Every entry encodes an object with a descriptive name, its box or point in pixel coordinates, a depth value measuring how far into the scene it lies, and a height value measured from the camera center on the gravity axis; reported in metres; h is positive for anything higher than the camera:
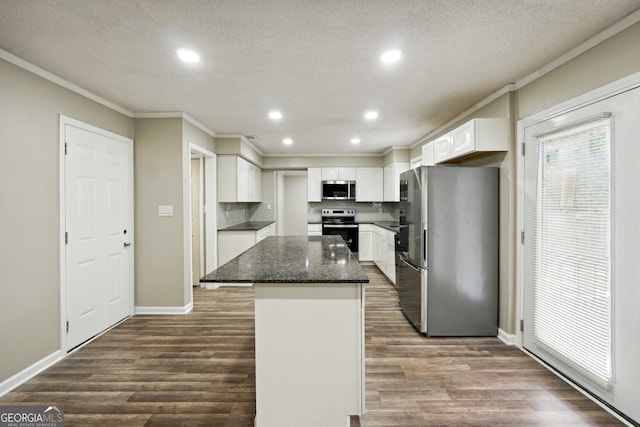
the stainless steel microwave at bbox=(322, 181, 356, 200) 6.30 +0.48
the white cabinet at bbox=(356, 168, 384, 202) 6.35 +0.57
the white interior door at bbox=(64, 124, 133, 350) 2.66 -0.21
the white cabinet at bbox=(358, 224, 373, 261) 6.18 -0.64
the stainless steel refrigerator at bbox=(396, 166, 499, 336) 2.89 -0.38
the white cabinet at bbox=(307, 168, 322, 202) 6.38 +0.59
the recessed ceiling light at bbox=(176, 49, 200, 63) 2.08 +1.15
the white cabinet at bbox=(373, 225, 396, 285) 4.61 -0.71
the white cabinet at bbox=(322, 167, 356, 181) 6.36 +0.81
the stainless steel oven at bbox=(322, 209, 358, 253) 6.12 -0.28
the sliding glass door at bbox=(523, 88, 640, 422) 1.74 -0.24
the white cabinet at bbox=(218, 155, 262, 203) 4.79 +0.55
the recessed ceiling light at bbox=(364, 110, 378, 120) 3.51 +1.20
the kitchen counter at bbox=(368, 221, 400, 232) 4.76 -0.26
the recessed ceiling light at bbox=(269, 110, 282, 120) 3.51 +1.20
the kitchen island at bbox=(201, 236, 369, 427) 1.71 -0.83
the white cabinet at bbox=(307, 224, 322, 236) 6.28 -0.39
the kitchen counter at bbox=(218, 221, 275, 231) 4.89 -0.28
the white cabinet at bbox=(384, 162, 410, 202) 5.57 +0.64
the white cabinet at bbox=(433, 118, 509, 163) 2.73 +0.71
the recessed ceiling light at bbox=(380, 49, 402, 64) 2.08 +1.14
